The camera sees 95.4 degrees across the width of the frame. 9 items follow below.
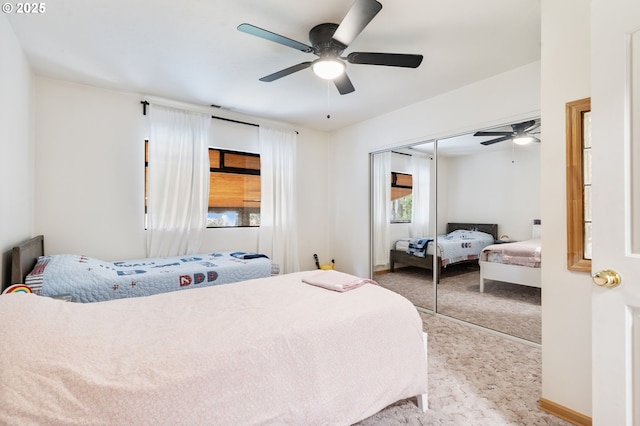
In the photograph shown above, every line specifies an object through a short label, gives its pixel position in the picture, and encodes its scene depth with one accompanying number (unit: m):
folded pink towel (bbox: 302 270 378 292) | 1.95
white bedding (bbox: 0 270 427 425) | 0.92
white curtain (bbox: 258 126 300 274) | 4.32
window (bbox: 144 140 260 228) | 4.04
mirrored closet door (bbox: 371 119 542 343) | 2.88
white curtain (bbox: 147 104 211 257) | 3.49
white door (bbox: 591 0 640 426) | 1.07
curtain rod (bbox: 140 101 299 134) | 3.46
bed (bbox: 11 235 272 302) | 2.12
